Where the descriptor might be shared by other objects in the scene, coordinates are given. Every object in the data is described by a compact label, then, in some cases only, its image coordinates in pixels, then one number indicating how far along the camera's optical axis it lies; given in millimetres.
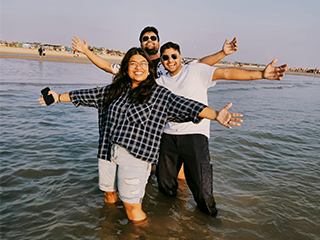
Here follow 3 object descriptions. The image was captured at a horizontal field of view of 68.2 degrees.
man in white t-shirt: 3367
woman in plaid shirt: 2742
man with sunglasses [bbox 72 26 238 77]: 3711
